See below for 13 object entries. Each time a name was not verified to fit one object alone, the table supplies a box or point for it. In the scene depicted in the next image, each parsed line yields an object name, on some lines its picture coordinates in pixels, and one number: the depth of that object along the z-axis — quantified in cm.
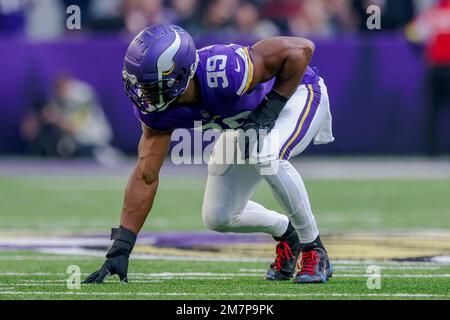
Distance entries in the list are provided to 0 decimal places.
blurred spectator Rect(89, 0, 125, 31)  1644
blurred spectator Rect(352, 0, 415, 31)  1590
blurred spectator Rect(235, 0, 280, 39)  1549
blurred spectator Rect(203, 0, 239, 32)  1571
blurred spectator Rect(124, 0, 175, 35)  1552
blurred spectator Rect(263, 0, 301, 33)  1597
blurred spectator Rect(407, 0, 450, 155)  1538
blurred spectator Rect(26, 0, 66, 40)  1708
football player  571
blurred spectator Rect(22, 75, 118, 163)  1571
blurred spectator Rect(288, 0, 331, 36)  1588
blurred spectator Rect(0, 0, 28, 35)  1630
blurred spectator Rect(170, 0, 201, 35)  1580
